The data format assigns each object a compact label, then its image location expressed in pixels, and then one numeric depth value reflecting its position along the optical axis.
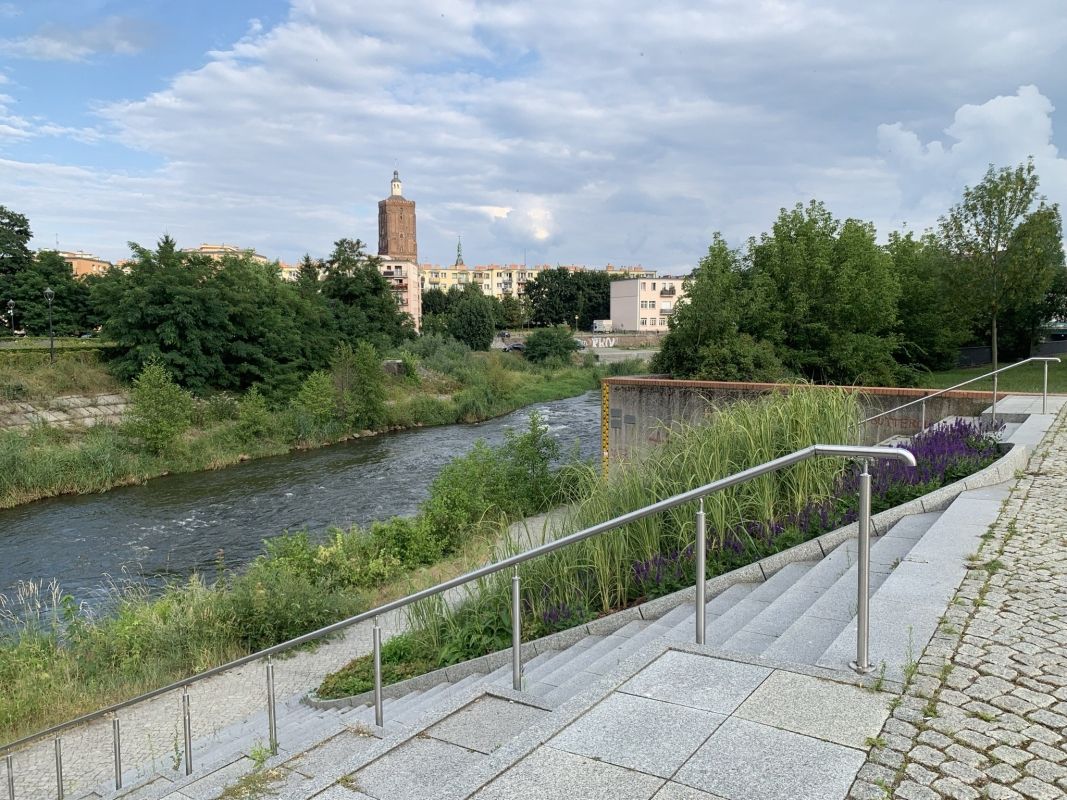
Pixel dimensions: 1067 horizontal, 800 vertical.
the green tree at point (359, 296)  49.88
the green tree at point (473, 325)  68.56
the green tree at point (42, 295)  48.47
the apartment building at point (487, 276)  152.25
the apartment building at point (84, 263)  102.31
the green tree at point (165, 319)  33.69
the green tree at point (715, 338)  19.19
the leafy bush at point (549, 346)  64.78
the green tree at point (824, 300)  22.30
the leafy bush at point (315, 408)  33.53
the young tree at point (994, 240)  22.62
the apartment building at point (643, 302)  101.50
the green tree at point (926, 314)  29.20
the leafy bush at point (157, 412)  27.55
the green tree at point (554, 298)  102.31
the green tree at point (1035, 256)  22.30
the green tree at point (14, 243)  50.22
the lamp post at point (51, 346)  33.12
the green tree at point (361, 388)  35.97
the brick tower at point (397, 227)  140.00
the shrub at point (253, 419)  31.28
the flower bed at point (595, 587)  6.11
